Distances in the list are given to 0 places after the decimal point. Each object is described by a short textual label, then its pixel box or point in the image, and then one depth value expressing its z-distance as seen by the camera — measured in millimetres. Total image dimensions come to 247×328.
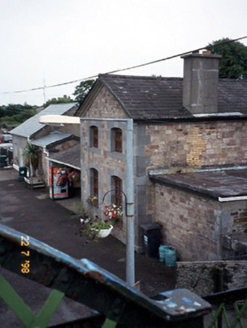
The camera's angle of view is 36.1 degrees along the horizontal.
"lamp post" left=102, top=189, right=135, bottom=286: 8266
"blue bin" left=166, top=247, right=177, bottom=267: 12219
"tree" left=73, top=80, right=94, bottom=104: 50444
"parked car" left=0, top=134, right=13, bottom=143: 44975
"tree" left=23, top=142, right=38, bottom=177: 25188
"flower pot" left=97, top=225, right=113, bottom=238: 10742
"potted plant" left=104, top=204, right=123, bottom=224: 14094
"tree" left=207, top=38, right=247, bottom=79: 34000
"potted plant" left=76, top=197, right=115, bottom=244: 10774
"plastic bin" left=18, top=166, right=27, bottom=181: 26297
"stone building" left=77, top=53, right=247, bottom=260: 12086
